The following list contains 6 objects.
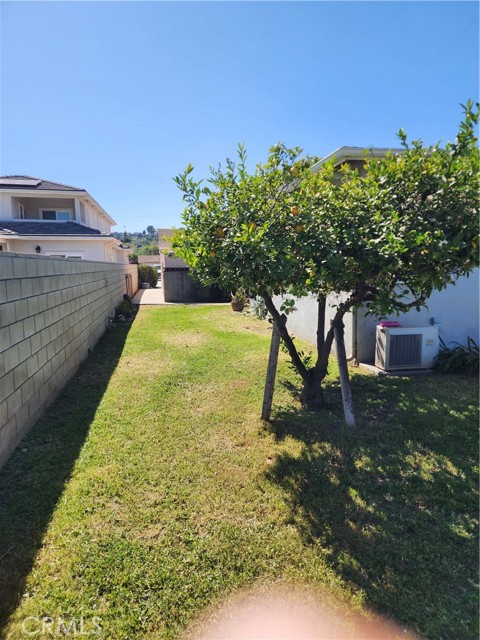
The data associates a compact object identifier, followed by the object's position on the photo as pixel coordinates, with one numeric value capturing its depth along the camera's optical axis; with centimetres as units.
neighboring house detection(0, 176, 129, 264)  1560
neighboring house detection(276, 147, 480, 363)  672
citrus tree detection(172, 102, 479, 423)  301
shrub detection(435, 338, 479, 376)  604
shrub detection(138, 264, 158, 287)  3206
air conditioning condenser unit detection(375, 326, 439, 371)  612
